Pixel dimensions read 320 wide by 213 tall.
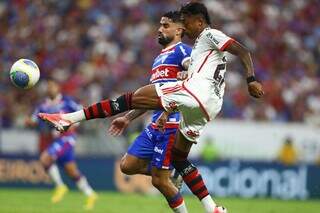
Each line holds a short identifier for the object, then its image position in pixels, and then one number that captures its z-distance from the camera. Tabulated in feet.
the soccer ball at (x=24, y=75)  65.10
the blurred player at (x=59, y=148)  110.52
